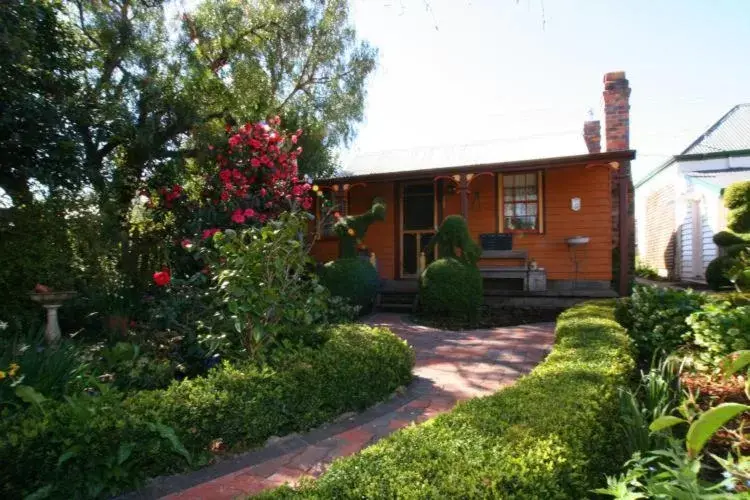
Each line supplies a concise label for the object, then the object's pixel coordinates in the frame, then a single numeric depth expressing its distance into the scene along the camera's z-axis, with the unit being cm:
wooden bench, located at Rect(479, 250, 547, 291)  1009
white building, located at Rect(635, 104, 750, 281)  1373
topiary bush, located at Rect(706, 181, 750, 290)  1079
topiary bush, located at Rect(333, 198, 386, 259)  937
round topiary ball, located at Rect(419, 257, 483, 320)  826
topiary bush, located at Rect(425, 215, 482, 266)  869
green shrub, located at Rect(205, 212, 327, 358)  340
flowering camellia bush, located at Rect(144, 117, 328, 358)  342
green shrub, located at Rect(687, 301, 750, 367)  328
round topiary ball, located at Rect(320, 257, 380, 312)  898
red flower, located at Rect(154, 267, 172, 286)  401
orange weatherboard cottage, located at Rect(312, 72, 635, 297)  1014
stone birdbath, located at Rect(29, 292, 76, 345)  503
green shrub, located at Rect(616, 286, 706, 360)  432
